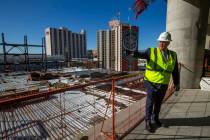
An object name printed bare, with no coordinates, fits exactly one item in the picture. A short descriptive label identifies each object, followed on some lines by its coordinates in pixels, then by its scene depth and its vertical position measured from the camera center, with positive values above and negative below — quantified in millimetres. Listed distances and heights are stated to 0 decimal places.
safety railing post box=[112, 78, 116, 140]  1786 -486
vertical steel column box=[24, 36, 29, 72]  21526 +1644
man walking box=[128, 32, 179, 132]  1767 -117
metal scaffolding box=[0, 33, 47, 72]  19658 +2712
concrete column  3724 +927
